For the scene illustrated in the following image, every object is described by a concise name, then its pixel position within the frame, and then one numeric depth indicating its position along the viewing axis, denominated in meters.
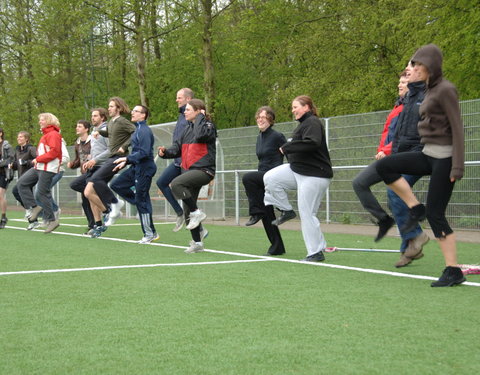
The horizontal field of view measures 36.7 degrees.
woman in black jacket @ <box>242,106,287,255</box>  8.40
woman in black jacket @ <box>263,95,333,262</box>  7.45
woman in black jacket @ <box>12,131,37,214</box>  13.93
